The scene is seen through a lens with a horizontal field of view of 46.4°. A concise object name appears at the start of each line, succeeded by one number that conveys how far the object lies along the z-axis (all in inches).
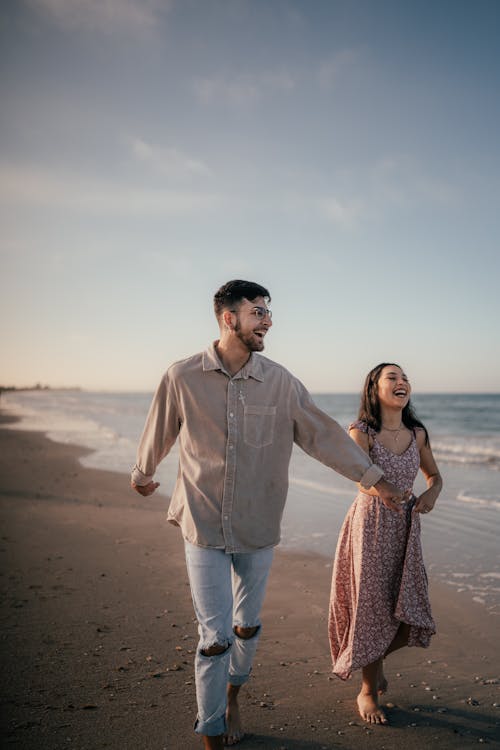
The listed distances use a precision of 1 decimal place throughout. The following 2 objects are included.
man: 115.6
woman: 136.1
